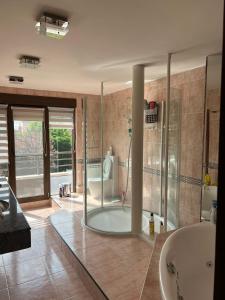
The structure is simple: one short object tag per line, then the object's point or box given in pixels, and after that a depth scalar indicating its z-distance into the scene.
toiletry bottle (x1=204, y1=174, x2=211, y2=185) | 2.50
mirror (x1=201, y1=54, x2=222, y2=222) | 2.37
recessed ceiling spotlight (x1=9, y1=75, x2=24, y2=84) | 3.19
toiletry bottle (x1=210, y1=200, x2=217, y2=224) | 1.89
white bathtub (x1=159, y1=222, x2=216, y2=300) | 1.47
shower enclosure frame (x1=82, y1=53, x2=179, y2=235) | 2.64
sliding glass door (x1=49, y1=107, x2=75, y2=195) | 4.45
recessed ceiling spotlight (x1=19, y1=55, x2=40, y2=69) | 2.34
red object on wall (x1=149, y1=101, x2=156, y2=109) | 3.29
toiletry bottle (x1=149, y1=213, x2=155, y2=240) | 2.77
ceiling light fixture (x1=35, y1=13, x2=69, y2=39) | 1.51
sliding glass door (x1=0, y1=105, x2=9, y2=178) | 3.95
